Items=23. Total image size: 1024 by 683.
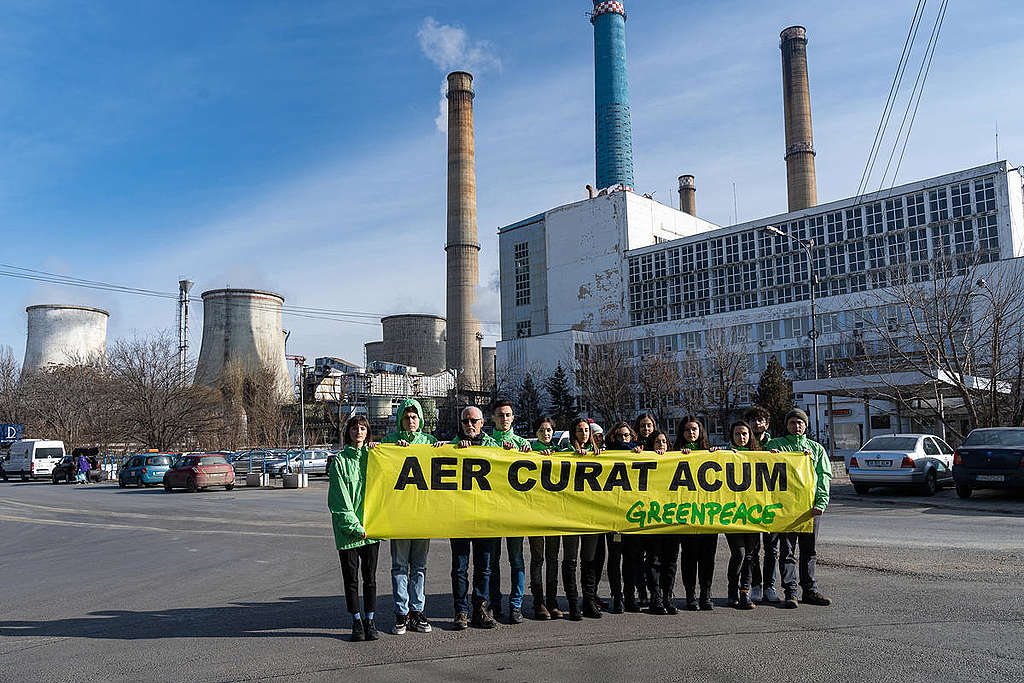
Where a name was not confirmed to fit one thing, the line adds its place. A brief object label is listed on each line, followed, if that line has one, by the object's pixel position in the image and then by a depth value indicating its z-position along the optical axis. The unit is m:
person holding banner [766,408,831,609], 7.41
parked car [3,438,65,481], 43.44
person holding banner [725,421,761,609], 7.34
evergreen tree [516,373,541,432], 72.62
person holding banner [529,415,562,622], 7.09
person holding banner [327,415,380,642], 6.55
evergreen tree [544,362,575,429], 72.56
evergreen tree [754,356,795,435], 55.58
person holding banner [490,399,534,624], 7.00
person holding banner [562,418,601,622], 7.13
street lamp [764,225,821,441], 33.29
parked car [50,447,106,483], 40.44
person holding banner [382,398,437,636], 6.76
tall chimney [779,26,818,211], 78.06
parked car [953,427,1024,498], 17.23
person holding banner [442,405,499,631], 6.84
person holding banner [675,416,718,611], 7.35
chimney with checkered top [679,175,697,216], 108.88
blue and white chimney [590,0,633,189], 87.62
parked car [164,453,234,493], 29.16
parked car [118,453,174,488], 33.81
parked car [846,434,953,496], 19.58
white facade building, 61.12
